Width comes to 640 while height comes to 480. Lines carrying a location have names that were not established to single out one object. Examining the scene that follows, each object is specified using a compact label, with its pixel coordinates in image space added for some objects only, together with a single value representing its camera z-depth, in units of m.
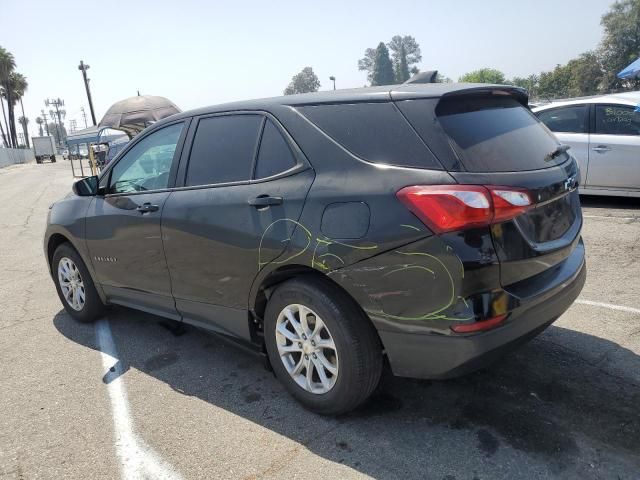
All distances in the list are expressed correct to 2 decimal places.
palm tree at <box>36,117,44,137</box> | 123.88
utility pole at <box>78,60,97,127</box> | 39.50
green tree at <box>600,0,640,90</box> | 71.81
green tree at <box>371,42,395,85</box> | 141.12
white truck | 60.00
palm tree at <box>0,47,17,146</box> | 65.26
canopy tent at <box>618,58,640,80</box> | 14.53
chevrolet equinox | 2.41
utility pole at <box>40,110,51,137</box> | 120.66
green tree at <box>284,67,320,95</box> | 128.71
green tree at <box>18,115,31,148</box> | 105.00
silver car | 7.42
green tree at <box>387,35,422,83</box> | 148.00
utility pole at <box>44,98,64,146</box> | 98.12
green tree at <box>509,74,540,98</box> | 91.19
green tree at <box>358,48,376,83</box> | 142.12
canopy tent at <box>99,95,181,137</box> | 15.79
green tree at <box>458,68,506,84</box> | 99.25
